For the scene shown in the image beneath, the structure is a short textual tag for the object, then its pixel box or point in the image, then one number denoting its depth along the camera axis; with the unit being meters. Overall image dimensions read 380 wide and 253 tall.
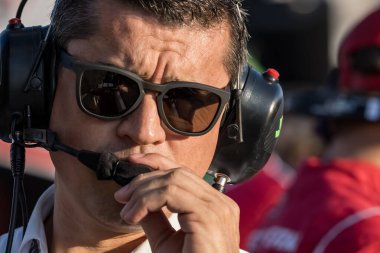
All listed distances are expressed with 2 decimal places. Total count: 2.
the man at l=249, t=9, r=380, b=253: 8.29
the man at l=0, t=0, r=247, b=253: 5.27
